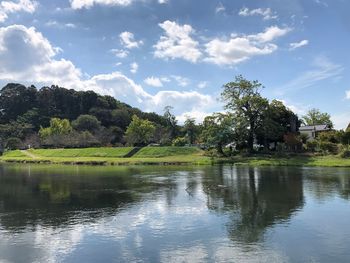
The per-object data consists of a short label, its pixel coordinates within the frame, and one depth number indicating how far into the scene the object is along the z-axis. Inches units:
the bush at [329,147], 2554.1
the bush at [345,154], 2380.7
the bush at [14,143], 4790.8
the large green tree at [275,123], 2907.7
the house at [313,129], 3432.6
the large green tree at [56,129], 4565.5
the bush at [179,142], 3809.1
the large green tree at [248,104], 2942.9
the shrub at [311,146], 2714.1
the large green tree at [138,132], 4183.1
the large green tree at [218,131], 2928.2
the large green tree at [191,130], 4168.3
